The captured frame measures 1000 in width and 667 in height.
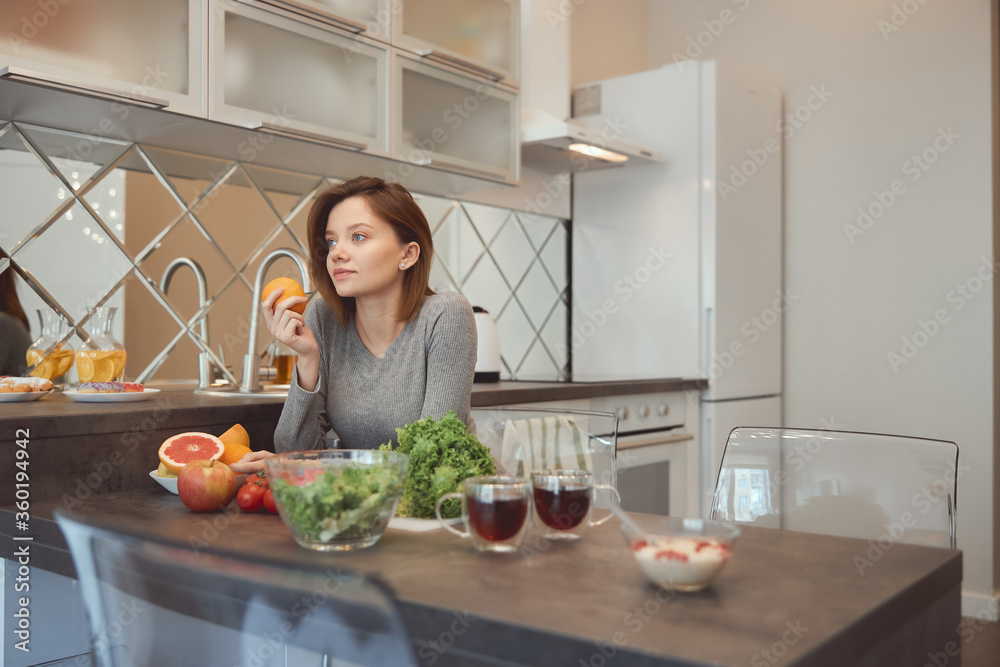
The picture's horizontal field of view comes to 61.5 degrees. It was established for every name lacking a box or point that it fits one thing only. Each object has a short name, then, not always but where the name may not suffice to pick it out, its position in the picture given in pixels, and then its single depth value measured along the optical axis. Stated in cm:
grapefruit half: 138
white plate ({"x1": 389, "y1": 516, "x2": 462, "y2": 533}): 111
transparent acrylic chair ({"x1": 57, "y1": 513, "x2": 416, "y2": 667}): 71
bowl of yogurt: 81
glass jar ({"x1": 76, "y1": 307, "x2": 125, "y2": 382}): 188
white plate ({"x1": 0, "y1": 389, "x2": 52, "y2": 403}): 164
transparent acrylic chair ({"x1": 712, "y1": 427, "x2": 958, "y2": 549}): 133
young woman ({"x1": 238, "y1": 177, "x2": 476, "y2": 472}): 162
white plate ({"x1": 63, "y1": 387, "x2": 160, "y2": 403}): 168
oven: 289
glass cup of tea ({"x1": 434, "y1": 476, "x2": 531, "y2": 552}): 95
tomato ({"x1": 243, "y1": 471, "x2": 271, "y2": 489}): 122
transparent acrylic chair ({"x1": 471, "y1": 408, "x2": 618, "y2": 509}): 180
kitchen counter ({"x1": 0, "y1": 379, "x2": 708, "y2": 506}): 139
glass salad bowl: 95
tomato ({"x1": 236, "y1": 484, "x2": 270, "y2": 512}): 121
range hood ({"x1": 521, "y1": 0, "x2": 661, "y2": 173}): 298
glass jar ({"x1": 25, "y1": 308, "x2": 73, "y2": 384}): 194
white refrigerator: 331
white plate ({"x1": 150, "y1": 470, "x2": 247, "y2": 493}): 137
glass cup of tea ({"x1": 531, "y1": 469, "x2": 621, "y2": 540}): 103
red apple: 121
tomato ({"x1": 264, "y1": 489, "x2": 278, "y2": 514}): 119
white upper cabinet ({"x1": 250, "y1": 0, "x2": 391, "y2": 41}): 219
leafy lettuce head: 114
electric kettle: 279
